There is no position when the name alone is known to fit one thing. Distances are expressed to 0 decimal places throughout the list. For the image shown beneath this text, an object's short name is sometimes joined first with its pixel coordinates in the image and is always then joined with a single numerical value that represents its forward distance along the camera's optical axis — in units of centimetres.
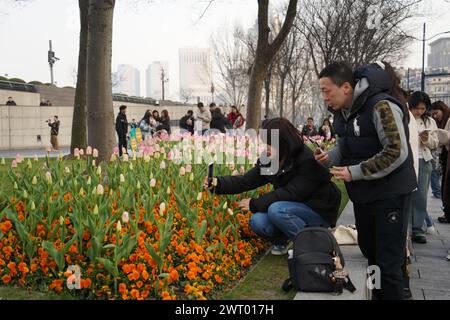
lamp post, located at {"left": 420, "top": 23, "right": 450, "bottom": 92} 2941
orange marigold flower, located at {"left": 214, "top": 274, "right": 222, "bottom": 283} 382
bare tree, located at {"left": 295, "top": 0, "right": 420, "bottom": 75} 2164
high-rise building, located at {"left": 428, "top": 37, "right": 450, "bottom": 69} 13150
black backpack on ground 361
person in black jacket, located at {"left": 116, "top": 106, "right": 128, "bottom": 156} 1661
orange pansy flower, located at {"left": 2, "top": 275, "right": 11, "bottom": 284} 375
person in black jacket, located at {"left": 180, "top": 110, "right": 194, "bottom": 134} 1700
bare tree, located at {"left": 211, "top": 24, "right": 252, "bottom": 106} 3881
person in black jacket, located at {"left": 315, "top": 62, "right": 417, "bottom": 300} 331
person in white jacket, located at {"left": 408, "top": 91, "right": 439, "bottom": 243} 596
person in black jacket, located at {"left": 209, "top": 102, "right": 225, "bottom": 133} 1609
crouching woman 458
